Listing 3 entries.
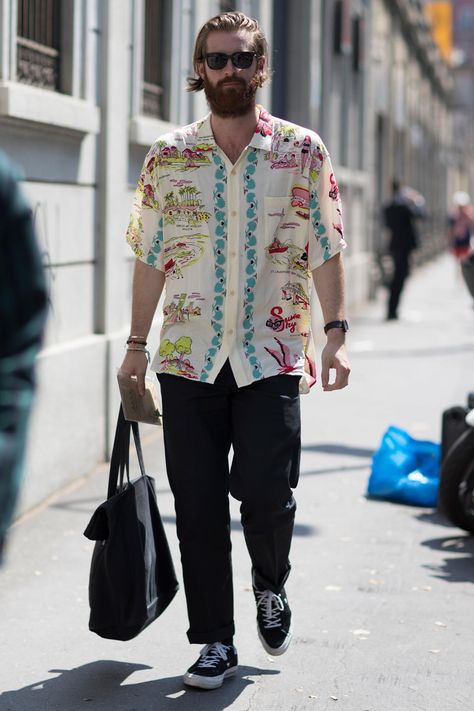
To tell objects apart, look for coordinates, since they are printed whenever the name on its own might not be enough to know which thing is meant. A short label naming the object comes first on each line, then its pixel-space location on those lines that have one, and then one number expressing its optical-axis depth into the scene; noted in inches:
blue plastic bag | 545.6
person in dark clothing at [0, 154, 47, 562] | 160.2
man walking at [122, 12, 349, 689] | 313.7
